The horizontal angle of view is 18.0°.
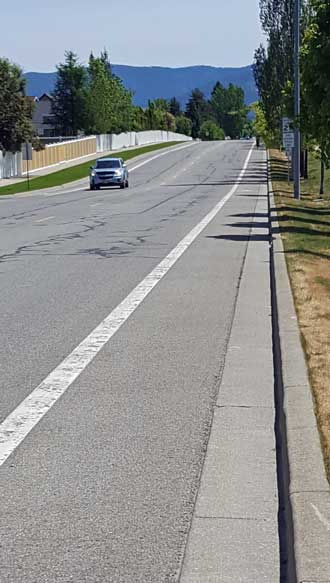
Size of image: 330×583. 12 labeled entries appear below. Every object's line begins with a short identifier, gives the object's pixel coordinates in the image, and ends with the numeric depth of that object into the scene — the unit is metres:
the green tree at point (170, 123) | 179.25
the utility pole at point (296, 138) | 29.04
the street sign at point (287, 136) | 40.55
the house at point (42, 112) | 146.80
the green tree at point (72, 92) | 110.62
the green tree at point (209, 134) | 198.38
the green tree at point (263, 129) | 66.25
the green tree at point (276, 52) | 51.94
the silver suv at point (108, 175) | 52.66
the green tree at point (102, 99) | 107.62
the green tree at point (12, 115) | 64.50
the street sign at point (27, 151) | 58.97
